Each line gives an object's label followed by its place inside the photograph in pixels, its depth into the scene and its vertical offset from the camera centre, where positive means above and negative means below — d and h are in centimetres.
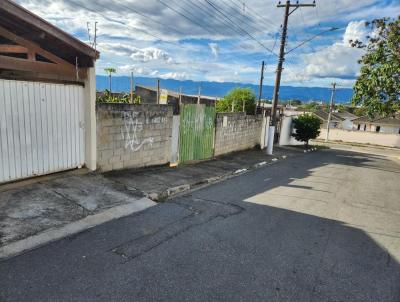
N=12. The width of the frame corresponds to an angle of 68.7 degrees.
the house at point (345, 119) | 7075 -119
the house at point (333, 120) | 6800 -150
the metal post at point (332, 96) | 4600 +275
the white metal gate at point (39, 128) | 609 -72
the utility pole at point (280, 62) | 1694 +280
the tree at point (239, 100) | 2719 +76
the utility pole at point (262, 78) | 2623 +275
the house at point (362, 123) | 6125 -181
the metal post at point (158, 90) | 996 +43
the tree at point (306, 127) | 2526 -135
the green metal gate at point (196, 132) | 1130 -109
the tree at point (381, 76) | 1715 +242
